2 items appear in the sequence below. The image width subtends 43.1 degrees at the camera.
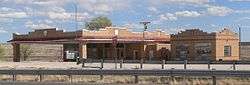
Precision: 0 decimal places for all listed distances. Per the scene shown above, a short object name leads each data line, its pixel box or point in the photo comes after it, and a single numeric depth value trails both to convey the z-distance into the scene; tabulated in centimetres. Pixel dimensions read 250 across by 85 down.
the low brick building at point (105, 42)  3737
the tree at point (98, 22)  7024
